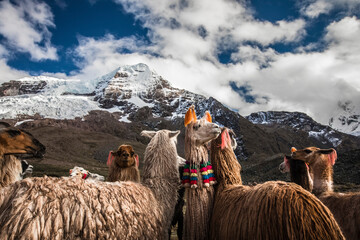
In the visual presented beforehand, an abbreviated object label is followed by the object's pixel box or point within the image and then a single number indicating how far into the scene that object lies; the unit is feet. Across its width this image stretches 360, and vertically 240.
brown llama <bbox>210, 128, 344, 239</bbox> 8.05
